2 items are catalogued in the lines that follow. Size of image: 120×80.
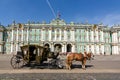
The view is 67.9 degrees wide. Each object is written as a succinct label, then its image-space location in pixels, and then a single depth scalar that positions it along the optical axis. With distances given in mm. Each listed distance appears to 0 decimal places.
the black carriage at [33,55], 7371
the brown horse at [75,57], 7285
